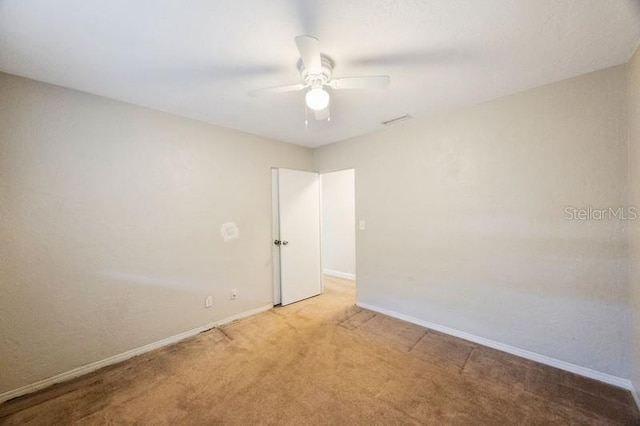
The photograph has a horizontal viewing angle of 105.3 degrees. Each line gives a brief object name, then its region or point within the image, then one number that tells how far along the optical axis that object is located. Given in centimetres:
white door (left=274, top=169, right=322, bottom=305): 365
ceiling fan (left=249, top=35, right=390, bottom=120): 143
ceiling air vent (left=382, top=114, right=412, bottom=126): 284
